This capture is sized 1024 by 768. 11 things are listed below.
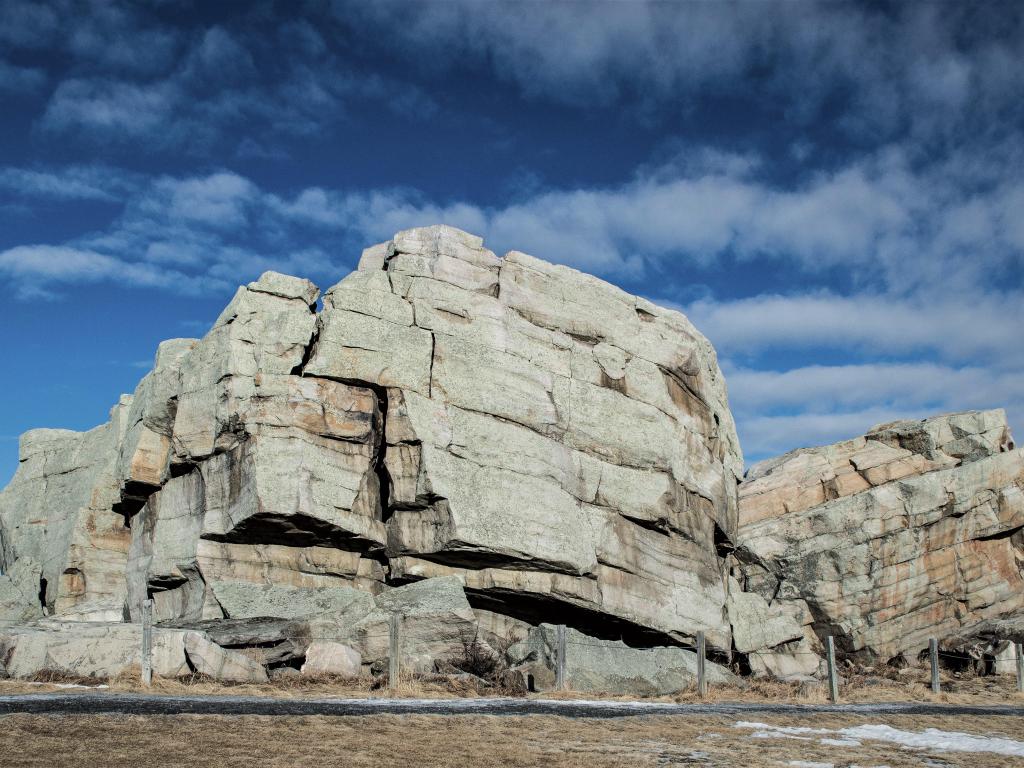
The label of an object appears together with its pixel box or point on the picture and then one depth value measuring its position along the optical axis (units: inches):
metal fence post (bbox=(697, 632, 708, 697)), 989.8
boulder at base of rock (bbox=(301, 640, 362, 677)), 912.3
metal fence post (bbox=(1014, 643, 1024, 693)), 1255.6
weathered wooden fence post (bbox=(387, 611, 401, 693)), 849.5
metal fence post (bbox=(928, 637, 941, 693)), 1171.9
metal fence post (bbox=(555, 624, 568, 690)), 932.6
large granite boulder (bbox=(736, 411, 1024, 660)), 1595.7
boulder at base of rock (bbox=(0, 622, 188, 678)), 799.7
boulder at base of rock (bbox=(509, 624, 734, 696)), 973.2
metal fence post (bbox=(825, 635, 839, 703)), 1021.2
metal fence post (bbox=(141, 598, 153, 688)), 774.5
